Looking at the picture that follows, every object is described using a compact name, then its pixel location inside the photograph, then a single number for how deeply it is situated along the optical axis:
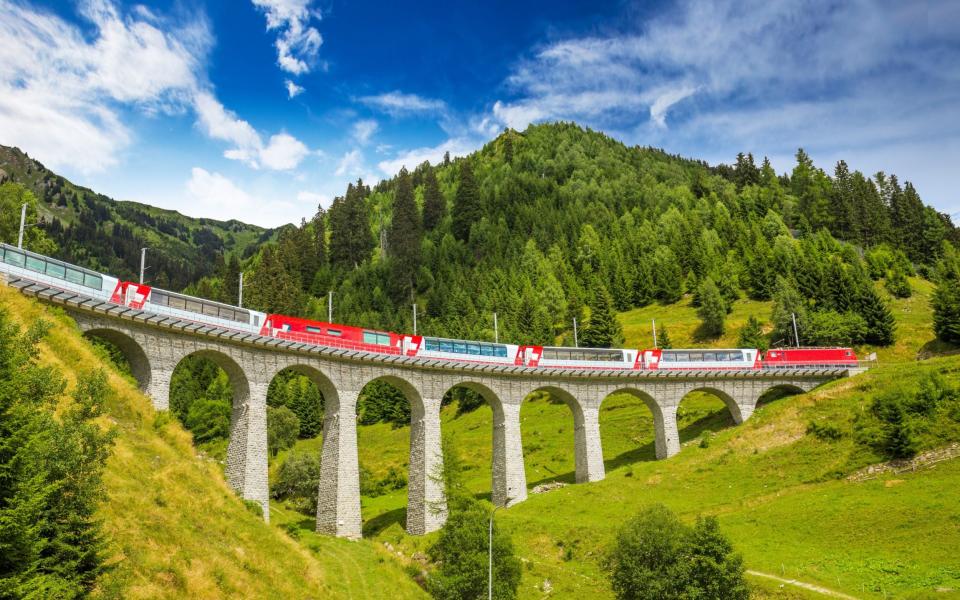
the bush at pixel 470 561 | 35.69
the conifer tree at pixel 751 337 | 87.56
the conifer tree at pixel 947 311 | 76.81
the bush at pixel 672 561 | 31.55
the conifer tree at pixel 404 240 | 136.00
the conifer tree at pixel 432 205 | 171.75
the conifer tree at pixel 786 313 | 92.81
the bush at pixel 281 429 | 85.81
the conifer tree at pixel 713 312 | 101.75
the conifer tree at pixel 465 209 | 163.12
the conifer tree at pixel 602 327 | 99.75
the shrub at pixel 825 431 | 54.78
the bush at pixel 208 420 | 86.69
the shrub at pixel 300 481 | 63.25
